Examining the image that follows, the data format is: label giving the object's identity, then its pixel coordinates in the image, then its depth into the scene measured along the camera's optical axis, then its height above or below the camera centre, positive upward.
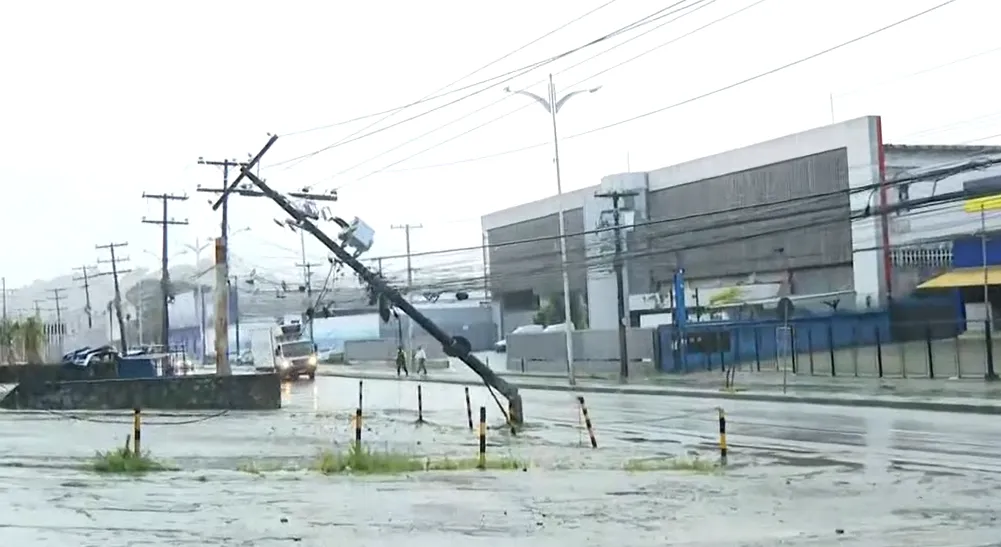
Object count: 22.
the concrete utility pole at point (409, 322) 71.07 +1.13
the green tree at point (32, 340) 54.44 +0.81
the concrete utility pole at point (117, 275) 82.94 +5.89
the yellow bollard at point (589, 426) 21.66 -1.73
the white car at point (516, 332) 71.94 +0.11
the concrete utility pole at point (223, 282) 35.91 +2.18
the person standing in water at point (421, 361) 64.44 -1.24
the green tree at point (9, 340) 55.06 +0.87
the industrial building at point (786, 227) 62.59 +5.22
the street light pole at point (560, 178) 44.41 +6.12
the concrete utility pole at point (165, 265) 67.43 +4.91
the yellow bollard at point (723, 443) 17.88 -1.79
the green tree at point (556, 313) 93.06 +1.53
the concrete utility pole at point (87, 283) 113.10 +6.87
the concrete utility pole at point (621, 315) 51.09 +0.60
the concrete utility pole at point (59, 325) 85.70 +2.78
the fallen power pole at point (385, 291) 29.46 +1.24
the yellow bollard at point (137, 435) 17.25 -1.21
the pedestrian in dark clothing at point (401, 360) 63.31 -1.07
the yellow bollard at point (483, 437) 17.93 -1.52
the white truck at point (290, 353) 66.25 -0.44
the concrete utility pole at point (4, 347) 55.66 +0.55
